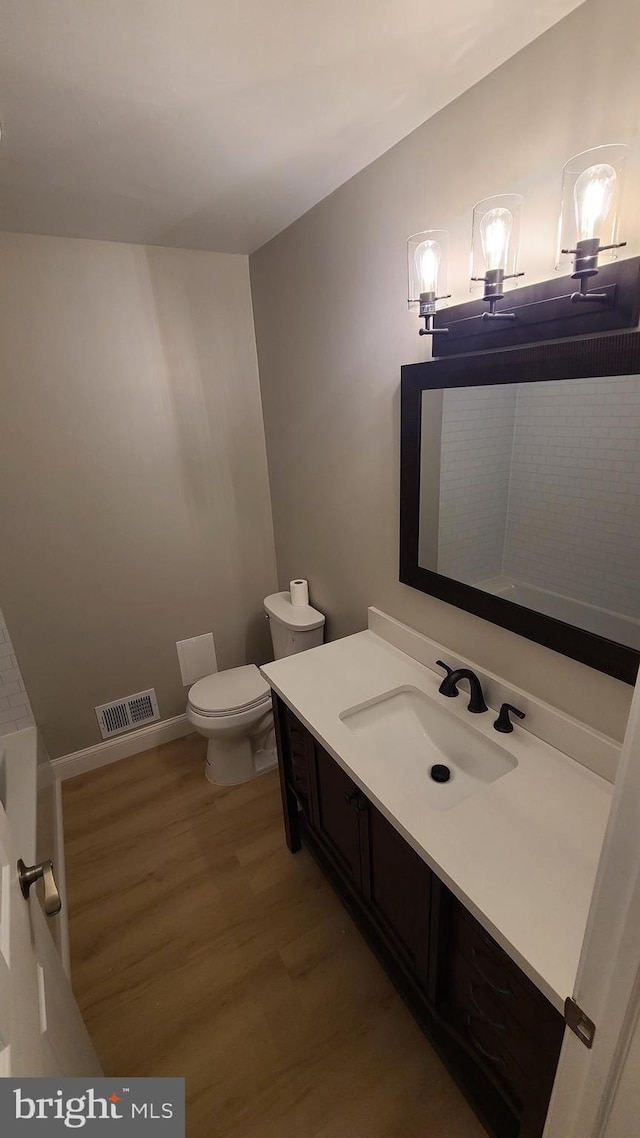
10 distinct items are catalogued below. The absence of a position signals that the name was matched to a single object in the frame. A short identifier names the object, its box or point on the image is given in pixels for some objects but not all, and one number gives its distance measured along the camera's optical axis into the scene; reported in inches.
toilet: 82.4
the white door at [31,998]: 23.4
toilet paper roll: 87.4
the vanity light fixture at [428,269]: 46.9
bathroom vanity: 33.3
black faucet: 52.3
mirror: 38.4
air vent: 92.1
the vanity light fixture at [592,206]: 33.4
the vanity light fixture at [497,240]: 40.5
